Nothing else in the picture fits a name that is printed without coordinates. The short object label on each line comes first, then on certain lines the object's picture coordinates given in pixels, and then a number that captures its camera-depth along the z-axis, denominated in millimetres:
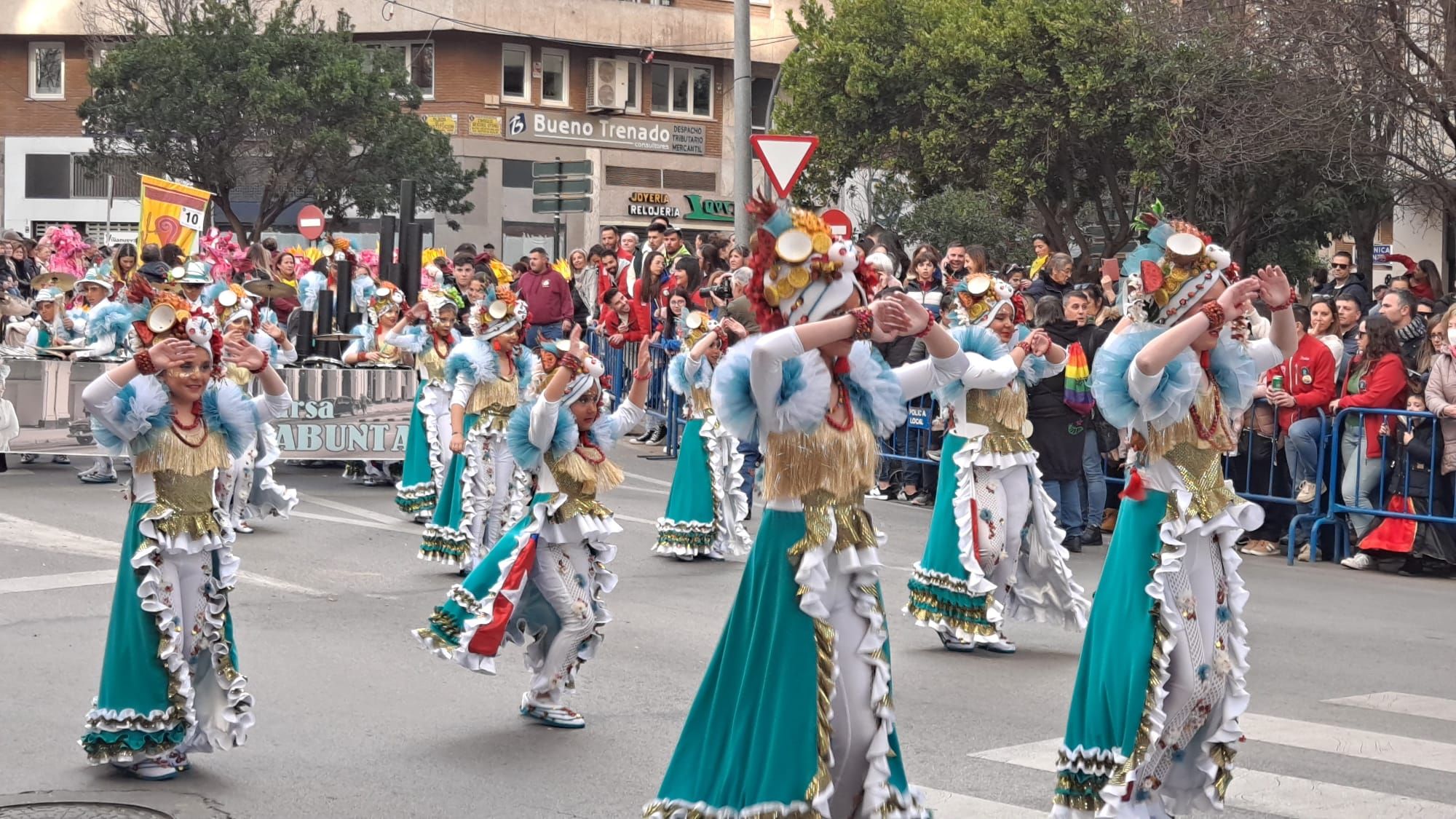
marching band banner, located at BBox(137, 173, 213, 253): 19000
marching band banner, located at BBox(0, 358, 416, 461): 16766
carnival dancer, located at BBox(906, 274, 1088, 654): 9594
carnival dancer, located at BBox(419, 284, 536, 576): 11938
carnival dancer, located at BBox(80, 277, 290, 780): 6902
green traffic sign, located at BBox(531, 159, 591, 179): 23156
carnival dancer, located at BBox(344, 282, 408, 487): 17047
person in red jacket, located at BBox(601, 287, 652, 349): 20359
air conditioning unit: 48719
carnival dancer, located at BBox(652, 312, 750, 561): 12992
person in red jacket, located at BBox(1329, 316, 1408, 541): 13086
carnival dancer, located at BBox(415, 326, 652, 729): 7852
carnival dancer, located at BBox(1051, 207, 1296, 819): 5859
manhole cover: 6371
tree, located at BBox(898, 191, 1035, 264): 41312
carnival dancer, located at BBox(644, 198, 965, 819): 5281
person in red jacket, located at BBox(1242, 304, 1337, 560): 13461
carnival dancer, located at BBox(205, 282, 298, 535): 10297
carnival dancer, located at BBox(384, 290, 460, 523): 13812
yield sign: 15781
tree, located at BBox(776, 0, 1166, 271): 27703
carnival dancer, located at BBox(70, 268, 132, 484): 16719
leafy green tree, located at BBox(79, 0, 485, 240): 39469
